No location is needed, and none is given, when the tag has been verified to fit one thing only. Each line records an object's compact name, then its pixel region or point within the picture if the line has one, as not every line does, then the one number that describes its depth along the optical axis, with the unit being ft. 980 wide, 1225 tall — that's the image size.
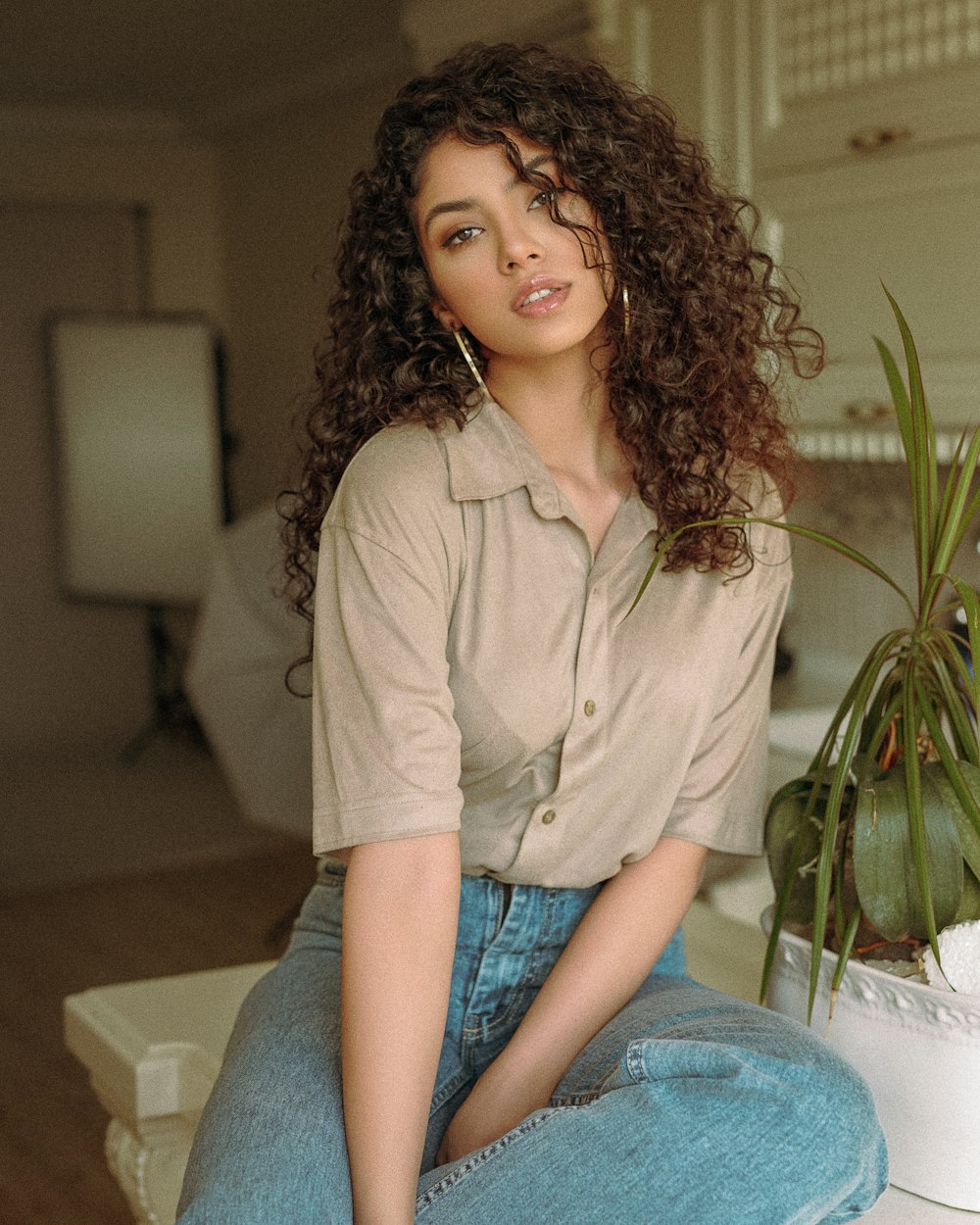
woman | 3.63
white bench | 5.47
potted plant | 3.91
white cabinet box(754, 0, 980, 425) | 7.44
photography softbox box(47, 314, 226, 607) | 20.70
